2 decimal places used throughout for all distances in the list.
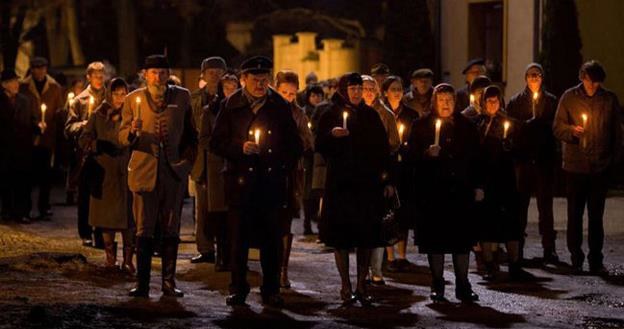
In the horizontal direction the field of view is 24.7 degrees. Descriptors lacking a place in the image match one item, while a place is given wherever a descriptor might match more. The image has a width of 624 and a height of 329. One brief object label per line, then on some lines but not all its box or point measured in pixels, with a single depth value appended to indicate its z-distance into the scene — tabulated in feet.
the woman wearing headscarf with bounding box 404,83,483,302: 41.81
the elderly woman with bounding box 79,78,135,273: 47.55
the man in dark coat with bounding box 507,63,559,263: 51.42
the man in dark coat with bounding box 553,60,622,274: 49.44
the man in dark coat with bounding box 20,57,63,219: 69.77
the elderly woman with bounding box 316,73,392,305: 40.93
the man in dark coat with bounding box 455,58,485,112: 56.34
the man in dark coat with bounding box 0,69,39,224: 67.31
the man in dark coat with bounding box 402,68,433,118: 54.39
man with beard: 41.16
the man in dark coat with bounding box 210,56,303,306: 40.22
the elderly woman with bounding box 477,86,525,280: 46.91
